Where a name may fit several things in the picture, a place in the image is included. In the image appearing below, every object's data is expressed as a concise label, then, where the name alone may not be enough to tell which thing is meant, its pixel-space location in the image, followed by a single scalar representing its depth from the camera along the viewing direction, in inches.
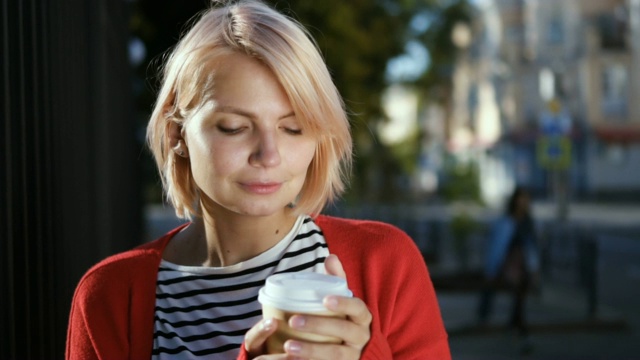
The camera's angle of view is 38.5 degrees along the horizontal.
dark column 88.7
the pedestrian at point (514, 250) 406.0
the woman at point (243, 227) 61.8
